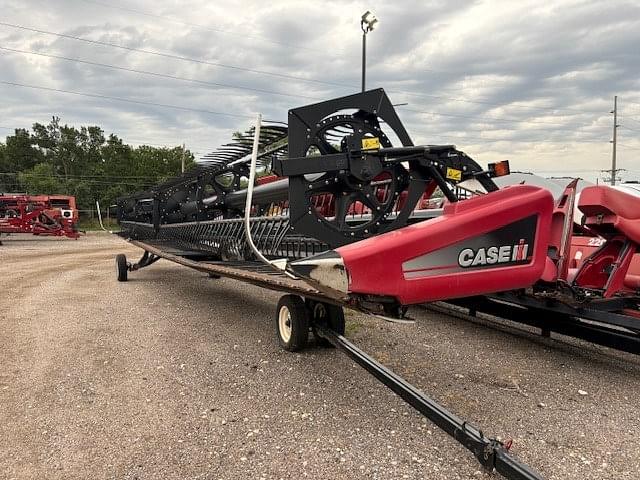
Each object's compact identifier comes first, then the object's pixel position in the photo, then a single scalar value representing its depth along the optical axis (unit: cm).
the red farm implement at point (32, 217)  2211
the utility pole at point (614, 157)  4612
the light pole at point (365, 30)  1541
